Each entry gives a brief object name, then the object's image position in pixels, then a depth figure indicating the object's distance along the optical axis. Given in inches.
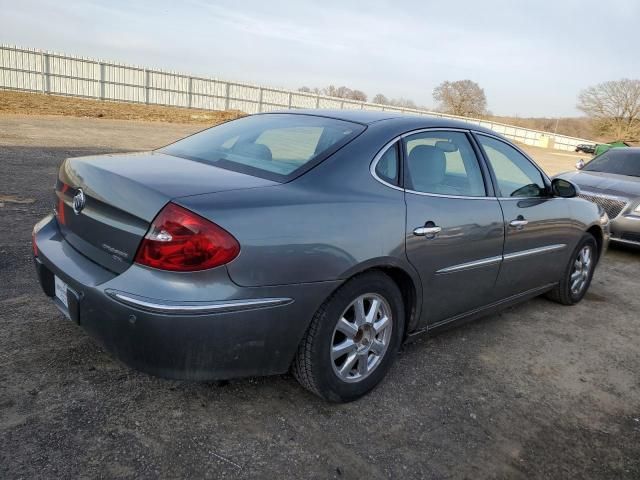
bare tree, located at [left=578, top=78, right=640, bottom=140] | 2316.7
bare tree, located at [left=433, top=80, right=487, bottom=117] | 2598.4
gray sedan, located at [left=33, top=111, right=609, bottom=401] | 84.8
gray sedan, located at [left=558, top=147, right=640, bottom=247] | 262.4
